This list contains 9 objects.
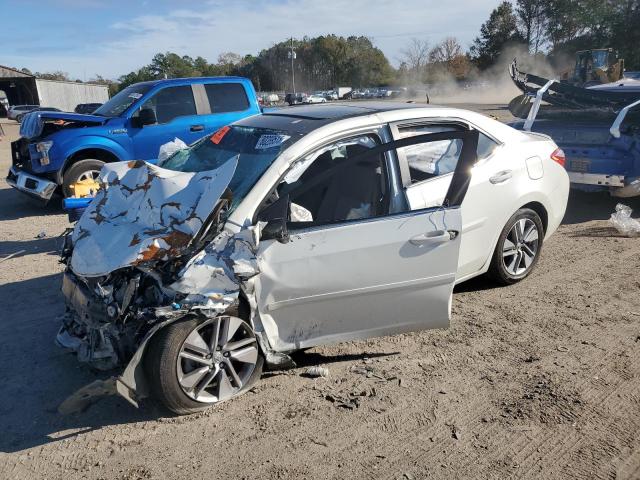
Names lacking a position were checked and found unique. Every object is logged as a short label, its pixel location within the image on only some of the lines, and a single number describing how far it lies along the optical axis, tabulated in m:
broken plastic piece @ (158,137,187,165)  5.16
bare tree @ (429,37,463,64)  79.50
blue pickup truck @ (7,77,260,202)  8.53
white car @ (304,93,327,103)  46.08
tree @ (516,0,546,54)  64.62
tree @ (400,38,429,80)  80.44
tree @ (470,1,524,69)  66.19
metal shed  51.66
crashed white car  3.25
